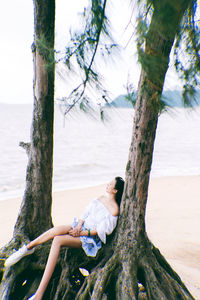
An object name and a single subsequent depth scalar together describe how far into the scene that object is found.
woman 2.86
